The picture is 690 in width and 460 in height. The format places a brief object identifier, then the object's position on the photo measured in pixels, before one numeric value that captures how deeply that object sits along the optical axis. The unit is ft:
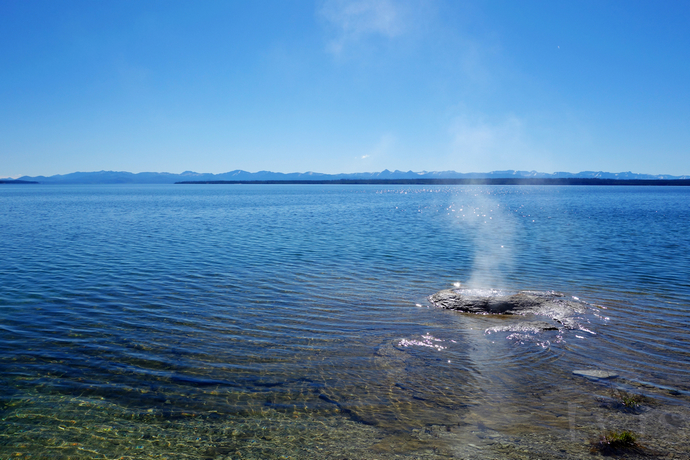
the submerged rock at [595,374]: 29.21
